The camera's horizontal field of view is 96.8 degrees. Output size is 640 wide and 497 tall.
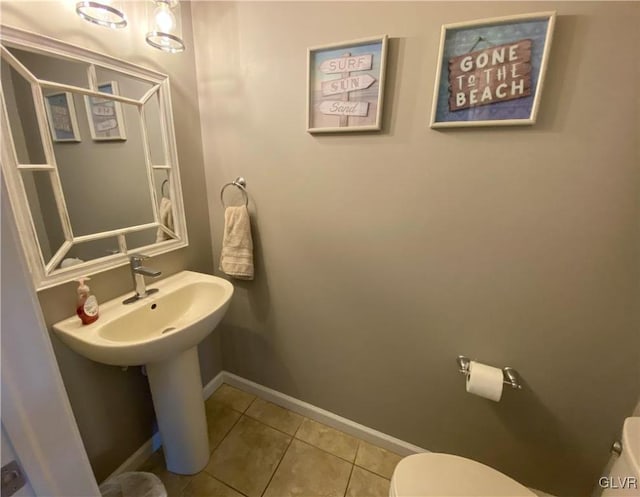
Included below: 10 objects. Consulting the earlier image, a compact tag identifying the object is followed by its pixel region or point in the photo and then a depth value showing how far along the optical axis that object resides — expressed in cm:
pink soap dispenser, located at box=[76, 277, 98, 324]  103
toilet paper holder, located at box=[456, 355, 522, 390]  111
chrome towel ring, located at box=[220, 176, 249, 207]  145
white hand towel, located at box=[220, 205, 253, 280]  143
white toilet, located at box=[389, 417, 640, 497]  82
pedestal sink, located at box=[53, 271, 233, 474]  96
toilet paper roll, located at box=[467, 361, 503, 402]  107
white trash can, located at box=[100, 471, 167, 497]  112
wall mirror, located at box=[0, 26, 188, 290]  90
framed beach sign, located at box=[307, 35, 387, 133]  106
